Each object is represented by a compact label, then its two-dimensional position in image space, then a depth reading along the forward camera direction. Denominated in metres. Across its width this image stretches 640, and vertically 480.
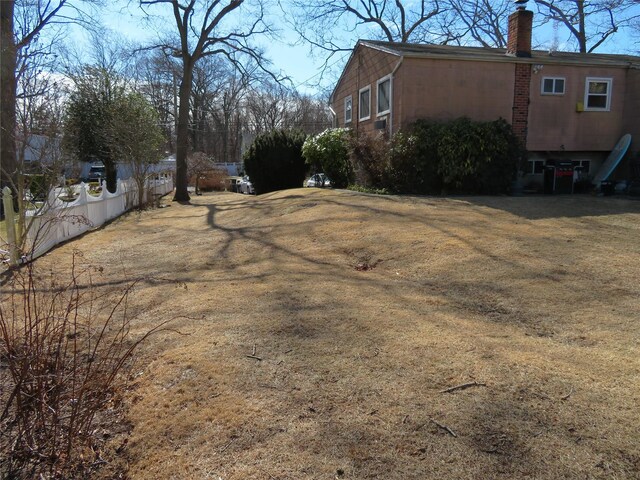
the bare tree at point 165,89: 36.91
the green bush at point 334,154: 16.55
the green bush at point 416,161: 13.18
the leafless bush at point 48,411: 2.54
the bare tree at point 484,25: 35.97
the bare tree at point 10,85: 8.59
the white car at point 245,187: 29.19
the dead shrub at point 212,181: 33.25
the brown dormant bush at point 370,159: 13.94
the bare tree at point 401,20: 33.56
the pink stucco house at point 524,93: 14.48
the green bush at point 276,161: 19.59
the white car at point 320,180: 18.78
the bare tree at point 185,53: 21.38
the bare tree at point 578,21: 33.72
